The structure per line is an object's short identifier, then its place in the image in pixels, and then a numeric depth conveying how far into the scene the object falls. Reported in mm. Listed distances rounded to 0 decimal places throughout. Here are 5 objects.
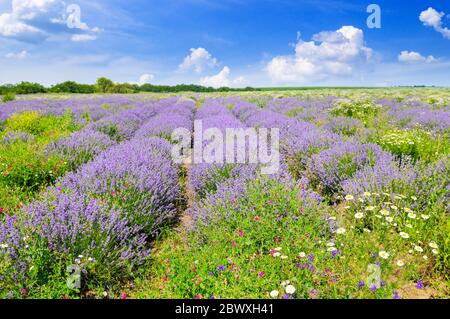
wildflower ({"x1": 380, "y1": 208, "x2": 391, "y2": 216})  2519
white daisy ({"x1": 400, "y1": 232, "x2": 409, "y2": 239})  2203
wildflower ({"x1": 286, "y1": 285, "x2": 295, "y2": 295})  1847
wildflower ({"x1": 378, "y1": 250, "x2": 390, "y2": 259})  2051
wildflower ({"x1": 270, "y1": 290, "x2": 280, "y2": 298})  1860
